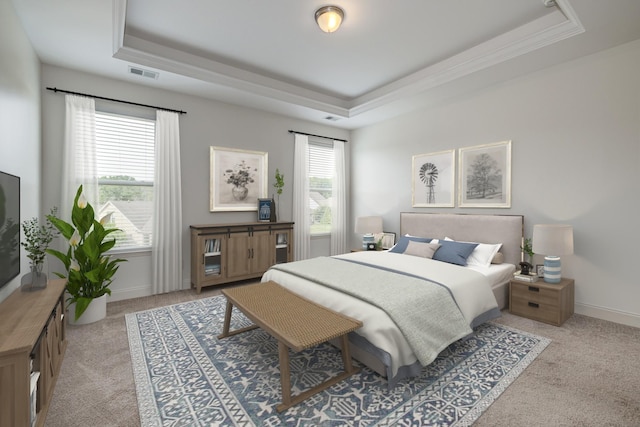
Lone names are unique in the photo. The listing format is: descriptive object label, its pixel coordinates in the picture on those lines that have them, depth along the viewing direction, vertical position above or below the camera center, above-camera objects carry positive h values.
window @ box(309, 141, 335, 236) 5.67 +0.48
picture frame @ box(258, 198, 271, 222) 4.82 -0.01
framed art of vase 4.51 +0.48
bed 2.04 -0.68
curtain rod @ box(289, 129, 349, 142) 5.28 +1.39
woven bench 1.85 -0.78
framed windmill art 4.42 +0.48
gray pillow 4.20 -0.45
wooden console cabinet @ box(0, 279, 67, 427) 1.35 -0.76
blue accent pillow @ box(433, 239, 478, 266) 3.55 -0.51
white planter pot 3.08 -1.11
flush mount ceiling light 2.71 +1.76
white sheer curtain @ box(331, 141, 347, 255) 5.89 +0.15
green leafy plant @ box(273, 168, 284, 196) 4.98 +0.45
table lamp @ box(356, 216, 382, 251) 5.07 -0.27
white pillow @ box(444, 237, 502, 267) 3.56 -0.53
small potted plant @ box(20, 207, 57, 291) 2.26 -0.51
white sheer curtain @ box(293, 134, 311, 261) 5.31 +0.19
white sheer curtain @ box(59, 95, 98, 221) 3.41 +0.64
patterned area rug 1.76 -1.20
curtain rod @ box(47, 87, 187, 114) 3.35 +1.34
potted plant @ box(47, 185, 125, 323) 3.01 -0.50
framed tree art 3.84 +0.47
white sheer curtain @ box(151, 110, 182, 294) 3.98 +0.01
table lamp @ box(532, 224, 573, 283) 3.02 -0.34
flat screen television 1.89 -0.13
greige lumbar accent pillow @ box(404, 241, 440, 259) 3.83 -0.51
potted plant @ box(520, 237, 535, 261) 3.42 -0.43
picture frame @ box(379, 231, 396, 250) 5.14 -0.51
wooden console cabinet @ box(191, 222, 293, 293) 4.06 -0.60
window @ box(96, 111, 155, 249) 3.72 +0.44
